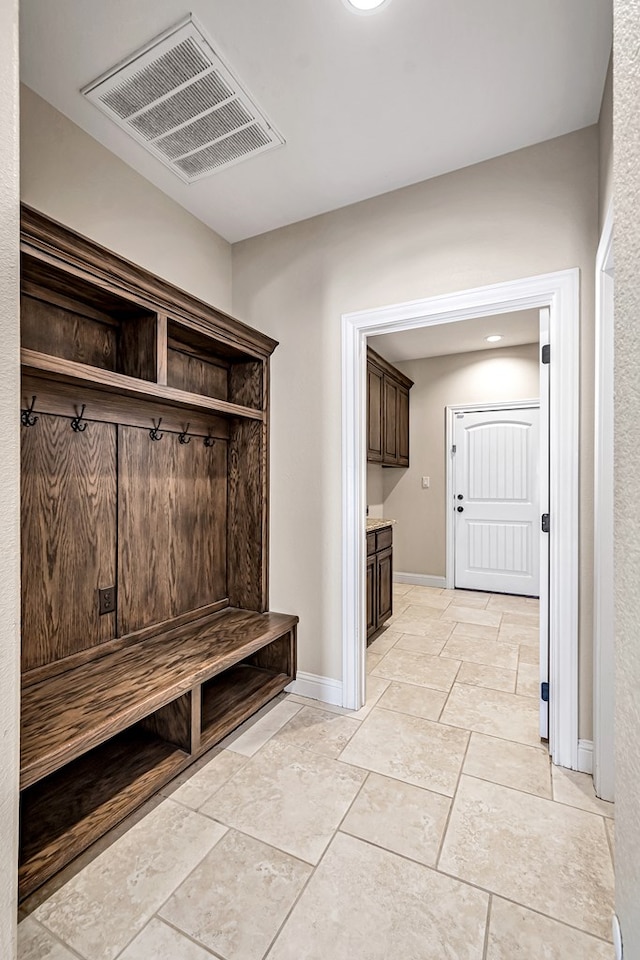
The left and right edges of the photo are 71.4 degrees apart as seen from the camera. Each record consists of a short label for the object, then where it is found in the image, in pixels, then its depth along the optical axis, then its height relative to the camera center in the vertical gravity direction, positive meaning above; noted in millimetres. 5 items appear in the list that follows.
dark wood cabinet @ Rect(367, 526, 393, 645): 3344 -812
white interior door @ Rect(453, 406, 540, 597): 4680 -273
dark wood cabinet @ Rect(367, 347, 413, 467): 4031 +628
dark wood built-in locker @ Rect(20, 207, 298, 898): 1569 -330
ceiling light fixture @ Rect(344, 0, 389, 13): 1424 +1514
